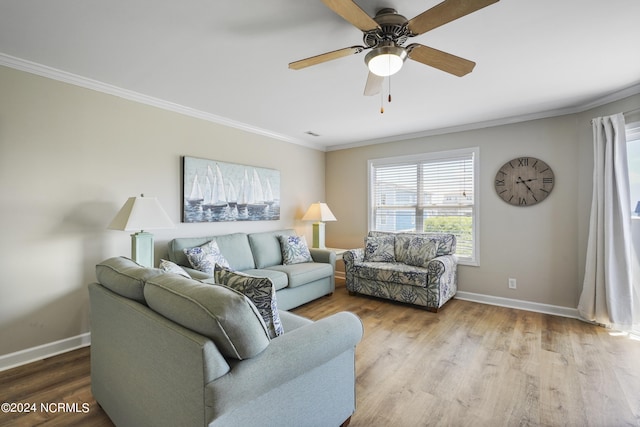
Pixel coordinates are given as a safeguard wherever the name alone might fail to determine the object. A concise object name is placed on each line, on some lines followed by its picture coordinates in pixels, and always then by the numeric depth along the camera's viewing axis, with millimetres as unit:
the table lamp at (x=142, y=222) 2596
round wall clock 3674
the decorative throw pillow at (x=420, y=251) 3996
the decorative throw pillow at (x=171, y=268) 2008
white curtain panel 3014
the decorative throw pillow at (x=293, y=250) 4168
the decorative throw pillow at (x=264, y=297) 1464
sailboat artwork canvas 3602
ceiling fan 1475
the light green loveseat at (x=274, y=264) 3424
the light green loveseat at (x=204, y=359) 1113
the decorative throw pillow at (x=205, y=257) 3121
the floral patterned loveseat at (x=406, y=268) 3662
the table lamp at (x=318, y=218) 4887
